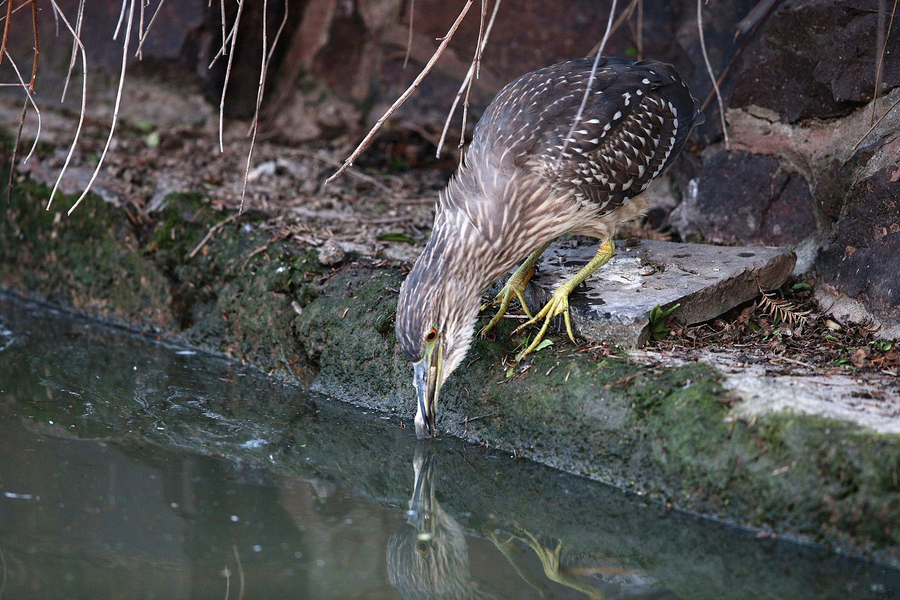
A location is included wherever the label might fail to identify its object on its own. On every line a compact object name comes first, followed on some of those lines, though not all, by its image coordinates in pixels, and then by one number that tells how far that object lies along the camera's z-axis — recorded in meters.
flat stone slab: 7.89
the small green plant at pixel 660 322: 7.85
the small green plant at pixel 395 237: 10.16
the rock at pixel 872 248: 8.24
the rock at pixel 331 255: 9.52
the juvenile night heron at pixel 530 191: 7.47
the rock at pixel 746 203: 9.75
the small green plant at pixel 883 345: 7.90
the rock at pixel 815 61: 8.73
